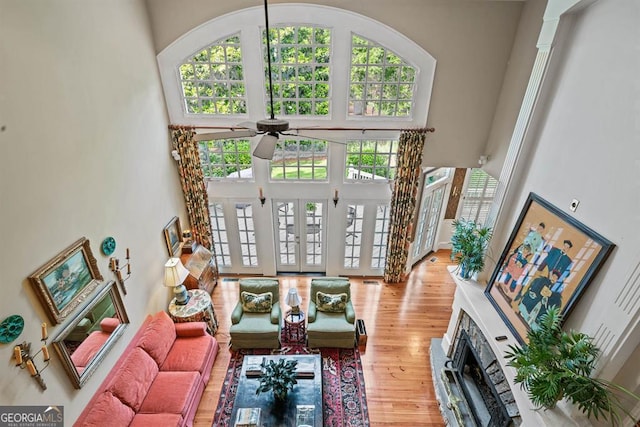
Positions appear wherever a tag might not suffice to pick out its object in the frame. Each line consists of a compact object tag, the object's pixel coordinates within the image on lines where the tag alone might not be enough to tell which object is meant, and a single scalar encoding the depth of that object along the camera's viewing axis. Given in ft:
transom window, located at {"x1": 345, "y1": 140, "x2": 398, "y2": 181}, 19.03
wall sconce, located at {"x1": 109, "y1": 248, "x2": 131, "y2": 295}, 12.96
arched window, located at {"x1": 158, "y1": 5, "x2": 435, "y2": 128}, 15.99
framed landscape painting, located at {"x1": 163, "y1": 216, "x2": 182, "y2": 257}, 17.55
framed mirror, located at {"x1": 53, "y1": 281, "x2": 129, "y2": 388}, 10.70
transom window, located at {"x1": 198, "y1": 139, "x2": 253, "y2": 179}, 19.10
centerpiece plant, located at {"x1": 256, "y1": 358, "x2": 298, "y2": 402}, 12.78
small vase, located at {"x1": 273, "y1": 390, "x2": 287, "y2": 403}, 12.75
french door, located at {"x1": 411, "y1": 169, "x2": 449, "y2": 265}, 21.01
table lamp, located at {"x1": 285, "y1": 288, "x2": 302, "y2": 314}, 16.48
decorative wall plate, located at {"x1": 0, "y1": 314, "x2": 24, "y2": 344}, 8.59
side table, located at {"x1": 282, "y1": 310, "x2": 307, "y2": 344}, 17.10
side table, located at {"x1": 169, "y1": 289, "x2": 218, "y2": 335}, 16.51
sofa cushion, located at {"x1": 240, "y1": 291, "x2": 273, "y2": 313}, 17.17
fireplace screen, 12.08
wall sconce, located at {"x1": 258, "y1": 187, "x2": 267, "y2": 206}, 19.92
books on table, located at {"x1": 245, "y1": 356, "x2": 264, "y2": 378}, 14.05
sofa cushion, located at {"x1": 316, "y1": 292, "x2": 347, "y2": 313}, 17.15
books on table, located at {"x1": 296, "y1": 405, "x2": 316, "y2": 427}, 12.25
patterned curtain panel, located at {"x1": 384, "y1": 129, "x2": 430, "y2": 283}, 17.94
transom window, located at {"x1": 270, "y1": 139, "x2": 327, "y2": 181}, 19.03
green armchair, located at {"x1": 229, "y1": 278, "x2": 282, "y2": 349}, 16.37
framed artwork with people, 9.56
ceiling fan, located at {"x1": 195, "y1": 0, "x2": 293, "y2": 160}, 8.74
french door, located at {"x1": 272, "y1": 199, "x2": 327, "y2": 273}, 20.84
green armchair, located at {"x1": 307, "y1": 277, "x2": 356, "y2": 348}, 16.42
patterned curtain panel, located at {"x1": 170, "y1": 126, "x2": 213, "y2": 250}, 18.12
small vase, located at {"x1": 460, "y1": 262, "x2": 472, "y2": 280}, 14.60
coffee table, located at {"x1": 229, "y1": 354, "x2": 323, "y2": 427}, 12.34
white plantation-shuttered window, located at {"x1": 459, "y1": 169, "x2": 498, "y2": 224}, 22.94
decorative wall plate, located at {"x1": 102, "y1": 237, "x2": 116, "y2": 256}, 12.51
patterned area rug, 13.83
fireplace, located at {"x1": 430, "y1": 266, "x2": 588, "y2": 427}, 10.09
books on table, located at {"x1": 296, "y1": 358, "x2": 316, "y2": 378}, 14.03
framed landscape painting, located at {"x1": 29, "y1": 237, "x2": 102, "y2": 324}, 9.78
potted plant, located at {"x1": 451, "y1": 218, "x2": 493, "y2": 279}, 14.16
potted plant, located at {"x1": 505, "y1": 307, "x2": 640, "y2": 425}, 8.13
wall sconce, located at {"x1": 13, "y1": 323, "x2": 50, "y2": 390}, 9.02
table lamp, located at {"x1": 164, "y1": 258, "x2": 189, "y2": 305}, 16.12
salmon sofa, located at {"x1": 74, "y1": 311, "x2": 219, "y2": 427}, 11.74
